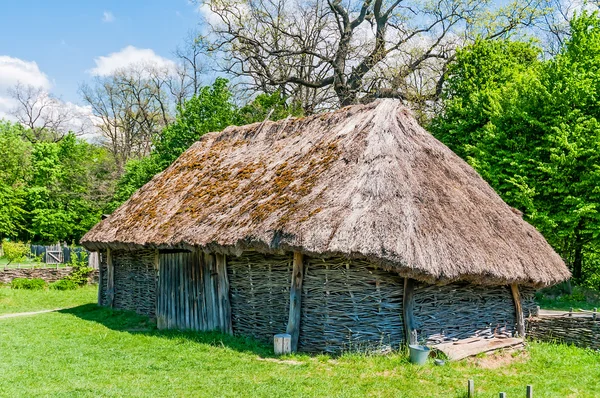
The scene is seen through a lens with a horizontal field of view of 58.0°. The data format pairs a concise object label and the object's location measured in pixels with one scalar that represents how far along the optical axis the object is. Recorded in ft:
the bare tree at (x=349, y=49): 89.71
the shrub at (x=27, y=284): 74.38
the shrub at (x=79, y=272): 77.00
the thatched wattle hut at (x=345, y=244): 32.35
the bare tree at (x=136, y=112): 147.84
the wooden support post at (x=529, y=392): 21.01
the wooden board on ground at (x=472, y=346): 32.12
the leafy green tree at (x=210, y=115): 90.74
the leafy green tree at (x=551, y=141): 54.85
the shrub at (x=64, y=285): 74.49
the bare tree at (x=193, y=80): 136.67
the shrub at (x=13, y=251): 86.48
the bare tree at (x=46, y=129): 163.32
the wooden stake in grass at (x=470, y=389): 24.82
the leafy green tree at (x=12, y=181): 121.90
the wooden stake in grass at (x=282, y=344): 33.37
